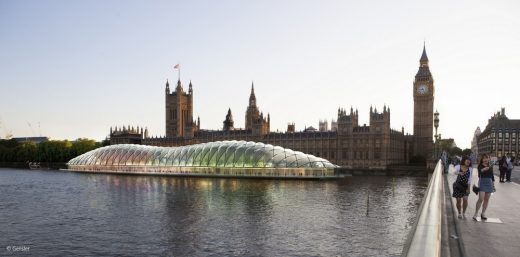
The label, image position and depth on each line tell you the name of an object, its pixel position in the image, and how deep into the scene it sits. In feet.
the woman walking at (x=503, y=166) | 101.04
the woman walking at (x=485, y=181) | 51.57
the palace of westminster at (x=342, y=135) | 414.41
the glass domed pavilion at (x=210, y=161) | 273.13
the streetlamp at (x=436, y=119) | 124.99
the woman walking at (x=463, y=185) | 52.21
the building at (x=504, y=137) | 564.30
